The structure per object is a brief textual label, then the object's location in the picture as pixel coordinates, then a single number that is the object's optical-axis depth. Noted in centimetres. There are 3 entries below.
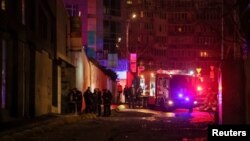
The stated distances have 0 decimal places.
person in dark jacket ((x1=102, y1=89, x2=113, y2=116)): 3872
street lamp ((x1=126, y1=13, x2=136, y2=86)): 8716
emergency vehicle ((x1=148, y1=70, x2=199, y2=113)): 4831
